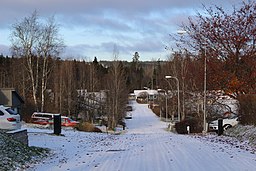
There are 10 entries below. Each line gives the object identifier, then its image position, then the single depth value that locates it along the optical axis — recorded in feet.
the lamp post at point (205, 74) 91.51
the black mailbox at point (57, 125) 91.71
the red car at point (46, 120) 150.30
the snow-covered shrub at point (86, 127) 134.92
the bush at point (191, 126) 130.62
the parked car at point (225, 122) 121.88
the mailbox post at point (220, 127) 91.56
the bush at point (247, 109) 76.13
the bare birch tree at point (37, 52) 169.07
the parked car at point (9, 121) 65.72
